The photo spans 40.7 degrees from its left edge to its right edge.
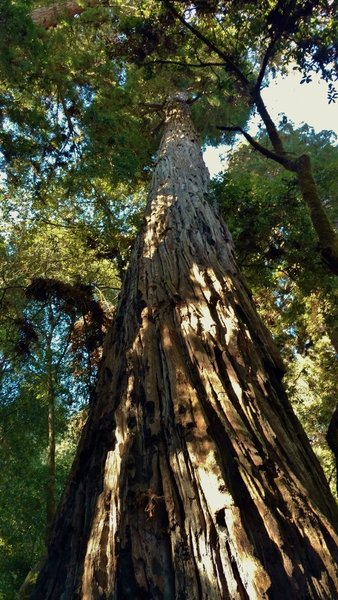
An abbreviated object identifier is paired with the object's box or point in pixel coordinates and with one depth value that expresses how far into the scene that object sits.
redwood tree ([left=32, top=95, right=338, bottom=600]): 1.31
